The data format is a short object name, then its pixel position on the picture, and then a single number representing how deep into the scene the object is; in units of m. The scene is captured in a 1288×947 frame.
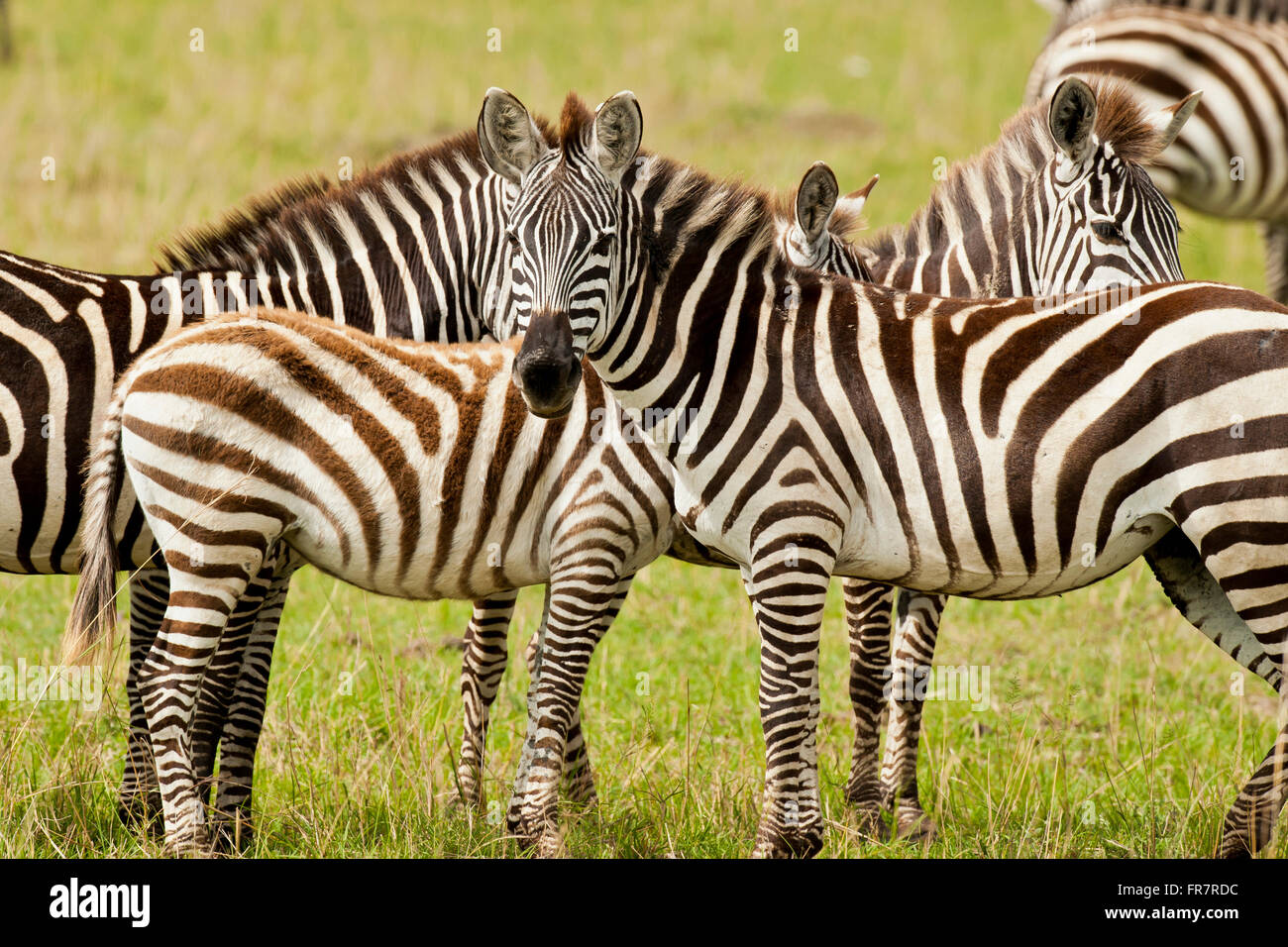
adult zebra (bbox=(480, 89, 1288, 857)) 9.57
